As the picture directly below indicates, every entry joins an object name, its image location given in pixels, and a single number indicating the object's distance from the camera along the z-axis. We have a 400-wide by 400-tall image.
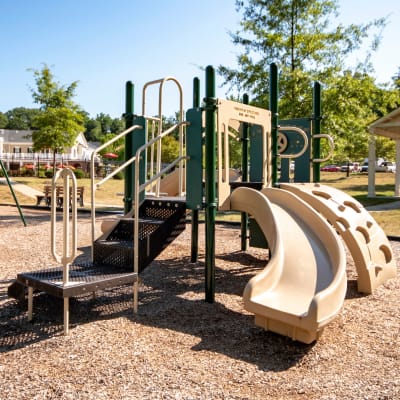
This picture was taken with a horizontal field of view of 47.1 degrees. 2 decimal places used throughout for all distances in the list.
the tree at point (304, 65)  13.01
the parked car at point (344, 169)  62.48
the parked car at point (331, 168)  64.31
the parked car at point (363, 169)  57.23
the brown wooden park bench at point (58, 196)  17.34
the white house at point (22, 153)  52.72
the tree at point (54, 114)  25.41
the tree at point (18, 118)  121.47
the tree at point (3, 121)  117.43
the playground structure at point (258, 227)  3.89
